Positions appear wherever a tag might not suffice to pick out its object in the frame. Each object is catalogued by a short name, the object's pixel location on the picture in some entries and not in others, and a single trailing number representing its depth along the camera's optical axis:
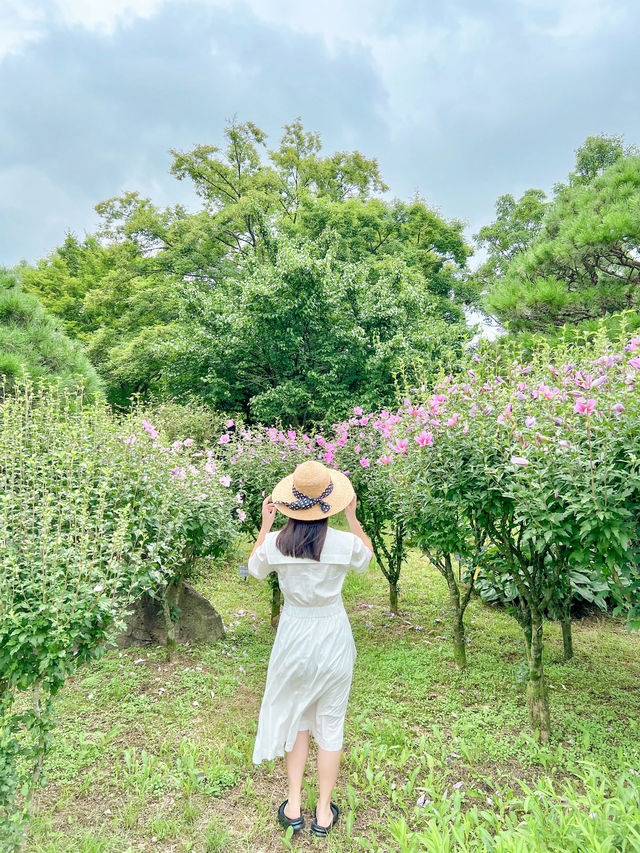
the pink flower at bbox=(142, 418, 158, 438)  3.54
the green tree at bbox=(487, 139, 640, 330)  6.84
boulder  4.08
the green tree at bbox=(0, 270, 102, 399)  5.71
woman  2.10
